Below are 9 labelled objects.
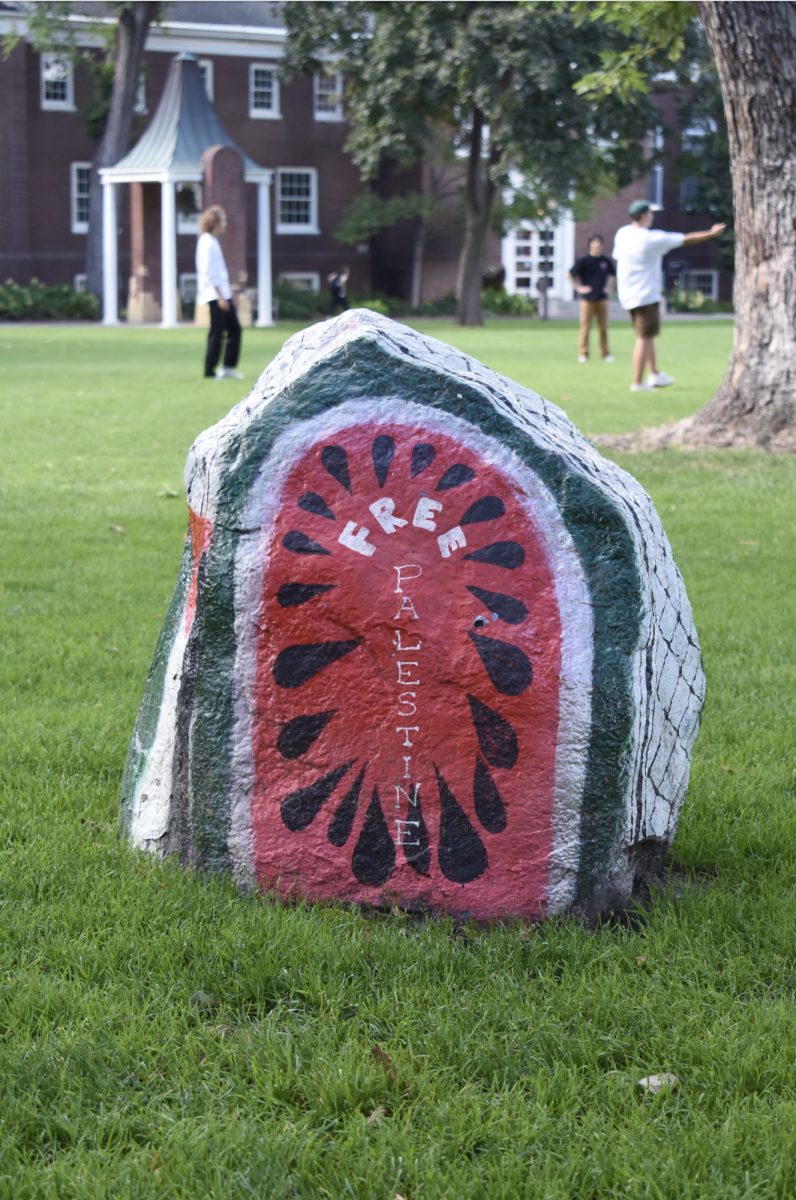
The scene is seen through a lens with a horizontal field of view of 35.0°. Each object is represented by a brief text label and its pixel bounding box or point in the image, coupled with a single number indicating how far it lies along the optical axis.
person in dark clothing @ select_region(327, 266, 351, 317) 34.47
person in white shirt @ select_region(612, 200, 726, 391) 13.03
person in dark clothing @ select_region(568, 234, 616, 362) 19.16
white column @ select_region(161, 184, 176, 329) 33.34
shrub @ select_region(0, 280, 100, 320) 34.19
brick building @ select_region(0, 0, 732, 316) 37.19
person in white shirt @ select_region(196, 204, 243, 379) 13.80
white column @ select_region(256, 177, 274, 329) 34.66
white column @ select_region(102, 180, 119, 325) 34.41
